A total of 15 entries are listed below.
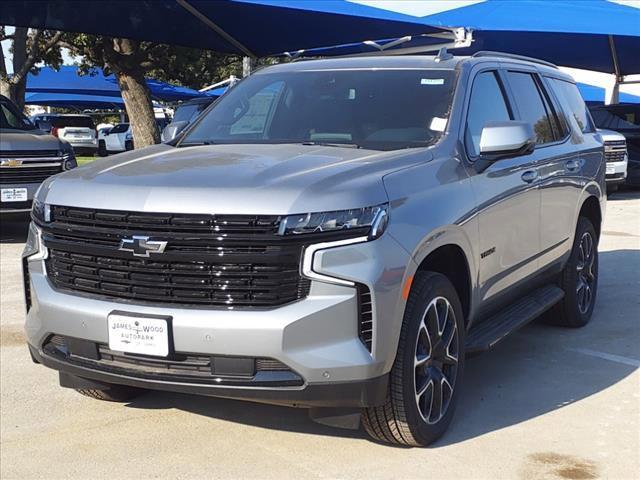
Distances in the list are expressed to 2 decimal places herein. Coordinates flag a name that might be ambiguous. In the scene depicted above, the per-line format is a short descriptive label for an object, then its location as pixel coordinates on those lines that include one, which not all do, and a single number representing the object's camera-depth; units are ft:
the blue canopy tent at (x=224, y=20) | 39.60
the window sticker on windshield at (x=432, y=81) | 14.98
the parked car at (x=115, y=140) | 120.67
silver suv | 10.61
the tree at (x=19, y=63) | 61.62
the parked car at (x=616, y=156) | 47.70
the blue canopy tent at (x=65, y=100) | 134.23
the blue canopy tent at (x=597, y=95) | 102.32
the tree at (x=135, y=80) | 55.57
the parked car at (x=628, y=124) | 52.80
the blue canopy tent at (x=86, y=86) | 112.16
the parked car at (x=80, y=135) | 120.25
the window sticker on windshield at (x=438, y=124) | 13.98
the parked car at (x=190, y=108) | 49.36
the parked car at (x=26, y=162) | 32.45
